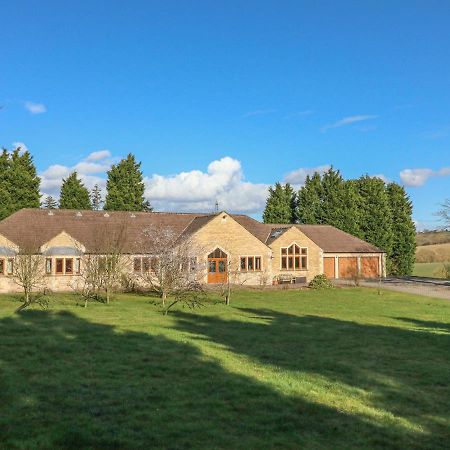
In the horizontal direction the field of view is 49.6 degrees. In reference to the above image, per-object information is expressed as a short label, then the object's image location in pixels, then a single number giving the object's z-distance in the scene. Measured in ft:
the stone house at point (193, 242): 124.77
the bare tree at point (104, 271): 94.73
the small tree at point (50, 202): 285.13
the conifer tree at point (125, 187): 188.96
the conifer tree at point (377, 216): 192.75
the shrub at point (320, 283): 134.72
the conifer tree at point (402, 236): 196.03
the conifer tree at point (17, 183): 168.76
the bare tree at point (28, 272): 91.80
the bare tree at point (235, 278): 133.69
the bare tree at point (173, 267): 91.81
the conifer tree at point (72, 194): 184.65
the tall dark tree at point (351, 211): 196.85
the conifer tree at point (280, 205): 224.12
